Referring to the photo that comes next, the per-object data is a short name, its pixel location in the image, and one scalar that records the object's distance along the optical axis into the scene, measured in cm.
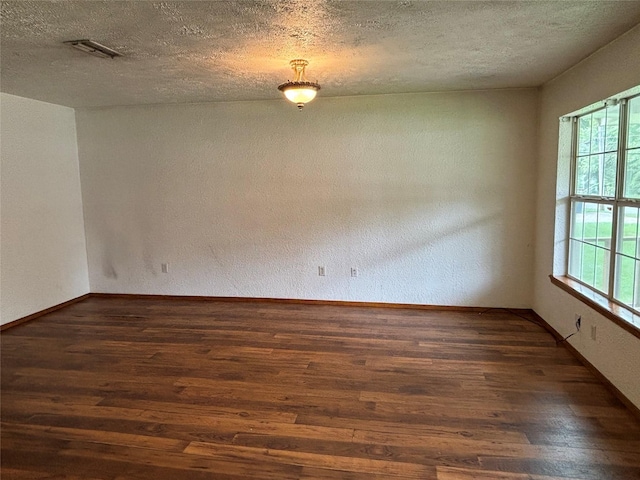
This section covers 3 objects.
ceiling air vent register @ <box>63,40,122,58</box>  277
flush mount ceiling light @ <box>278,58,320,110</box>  316
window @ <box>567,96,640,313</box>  282
